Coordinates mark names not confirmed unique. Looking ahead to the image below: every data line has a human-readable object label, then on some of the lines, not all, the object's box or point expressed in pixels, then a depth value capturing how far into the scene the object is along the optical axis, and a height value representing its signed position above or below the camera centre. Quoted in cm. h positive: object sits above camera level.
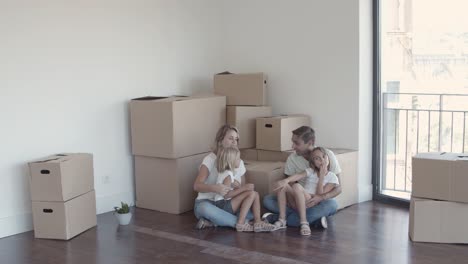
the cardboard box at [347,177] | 509 -85
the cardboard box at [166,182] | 506 -86
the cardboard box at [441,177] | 395 -67
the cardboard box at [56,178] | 429 -68
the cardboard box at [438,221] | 400 -99
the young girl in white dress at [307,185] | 446 -80
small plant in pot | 470 -104
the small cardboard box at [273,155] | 533 -67
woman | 452 -82
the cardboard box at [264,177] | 488 -79
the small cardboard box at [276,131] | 530 -44
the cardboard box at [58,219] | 433 -99
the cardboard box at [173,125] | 498 -35
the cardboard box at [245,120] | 550 -34
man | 452 -90
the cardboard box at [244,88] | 558 -3
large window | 492 -3
